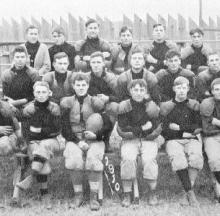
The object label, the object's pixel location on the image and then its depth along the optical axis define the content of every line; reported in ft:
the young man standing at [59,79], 17.90
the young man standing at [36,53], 19.95
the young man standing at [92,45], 20.51
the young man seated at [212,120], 16.07
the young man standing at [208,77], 18.40
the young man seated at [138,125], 15.71
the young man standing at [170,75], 18.24
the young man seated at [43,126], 15.62
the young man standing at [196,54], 20.71
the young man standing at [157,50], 20.58
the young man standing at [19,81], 17.74
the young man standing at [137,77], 17.62
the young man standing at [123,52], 20.39
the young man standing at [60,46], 20.73
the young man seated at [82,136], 15.33
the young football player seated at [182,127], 15.55
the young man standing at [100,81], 17.65
